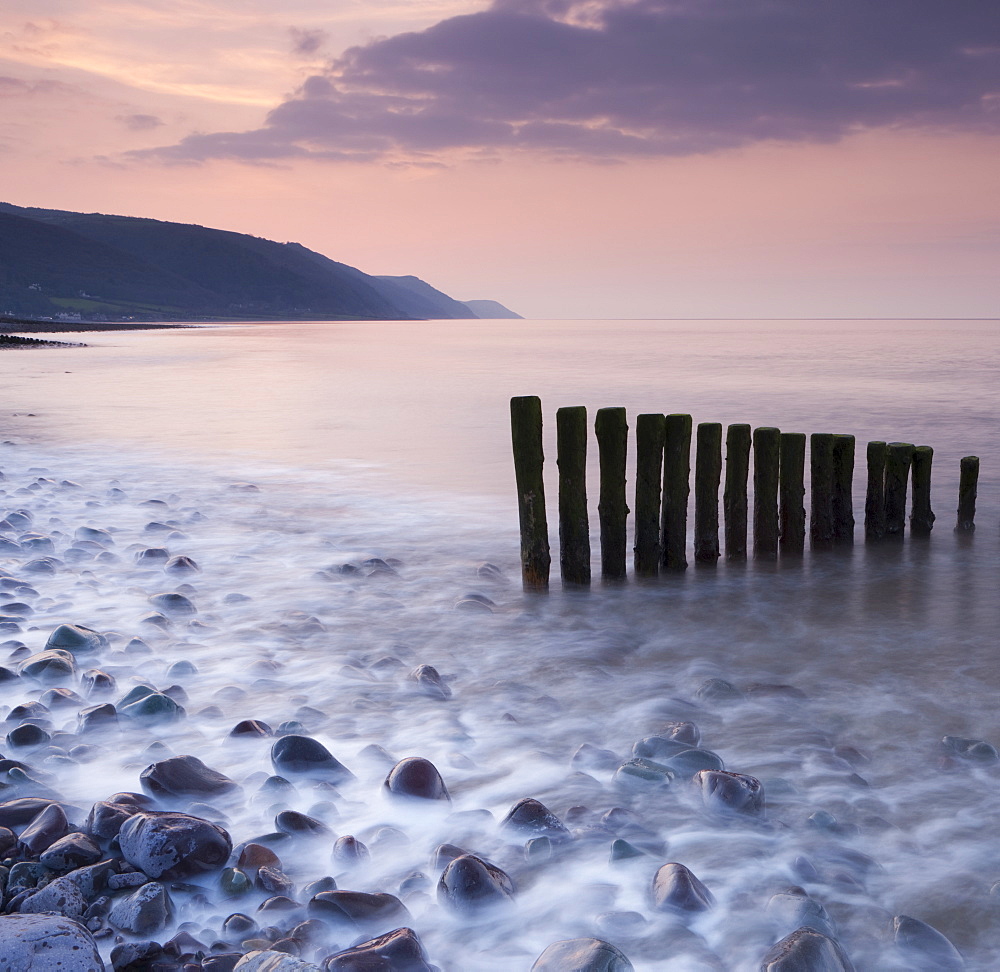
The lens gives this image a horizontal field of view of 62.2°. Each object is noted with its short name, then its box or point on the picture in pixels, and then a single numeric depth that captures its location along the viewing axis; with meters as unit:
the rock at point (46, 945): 2.12
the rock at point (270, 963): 2.28
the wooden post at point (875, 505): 8.35
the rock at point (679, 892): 2.84
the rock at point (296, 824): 3.18
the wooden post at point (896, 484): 8.35
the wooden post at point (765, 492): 7.32
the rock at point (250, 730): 3.99
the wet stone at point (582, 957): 2.43
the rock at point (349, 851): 3.04
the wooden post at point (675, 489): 6.71
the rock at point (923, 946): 2.64
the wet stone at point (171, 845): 2.80
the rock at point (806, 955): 2.48
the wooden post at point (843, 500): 7.92
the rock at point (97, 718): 4.01
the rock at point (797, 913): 2.77
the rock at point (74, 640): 5.09
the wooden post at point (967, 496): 8.97
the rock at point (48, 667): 4.57
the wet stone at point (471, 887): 2.81
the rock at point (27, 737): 3.78
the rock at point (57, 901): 2.54
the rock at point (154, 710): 4.16
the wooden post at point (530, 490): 6.50
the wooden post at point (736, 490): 7.23
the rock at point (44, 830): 2.89
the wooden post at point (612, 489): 6.56
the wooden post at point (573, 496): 6.48
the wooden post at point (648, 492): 6.66
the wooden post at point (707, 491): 7.11
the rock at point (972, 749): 4.05
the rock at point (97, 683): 4.45
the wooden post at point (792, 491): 7.41
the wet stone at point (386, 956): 2.41
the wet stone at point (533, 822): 3.24
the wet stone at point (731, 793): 3.46
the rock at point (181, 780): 3.42
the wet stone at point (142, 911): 2.55
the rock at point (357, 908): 2.69
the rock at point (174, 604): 5.95
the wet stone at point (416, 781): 3.52
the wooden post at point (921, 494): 8.37
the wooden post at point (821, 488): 7.69
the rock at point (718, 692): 4.78
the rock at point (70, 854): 2.76
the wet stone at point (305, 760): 3.66
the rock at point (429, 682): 4.80
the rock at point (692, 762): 3.84
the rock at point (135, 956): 2.41
